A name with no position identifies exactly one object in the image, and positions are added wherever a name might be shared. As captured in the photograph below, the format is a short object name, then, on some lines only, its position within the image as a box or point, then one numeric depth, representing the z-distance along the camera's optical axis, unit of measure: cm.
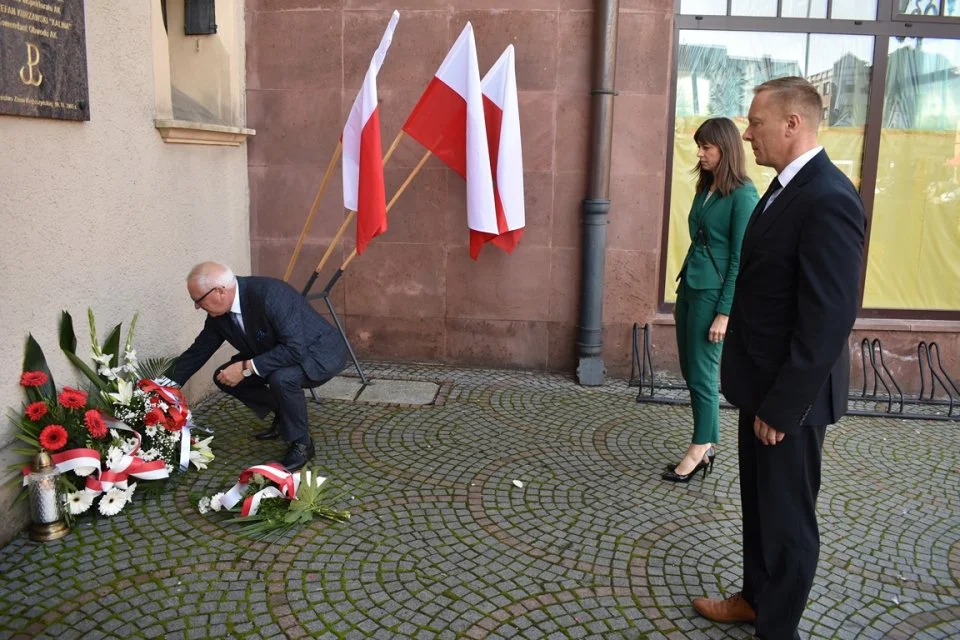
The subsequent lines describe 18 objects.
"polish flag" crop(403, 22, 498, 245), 555
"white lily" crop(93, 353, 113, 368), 428
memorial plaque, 354
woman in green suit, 407
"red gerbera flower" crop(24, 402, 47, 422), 361
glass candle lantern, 359
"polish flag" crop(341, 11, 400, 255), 512
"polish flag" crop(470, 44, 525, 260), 580
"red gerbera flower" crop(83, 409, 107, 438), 376
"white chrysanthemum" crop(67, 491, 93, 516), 369
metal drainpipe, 604
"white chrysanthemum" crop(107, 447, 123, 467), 382
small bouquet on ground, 377
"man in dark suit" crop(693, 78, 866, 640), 249
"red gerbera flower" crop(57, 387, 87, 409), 372
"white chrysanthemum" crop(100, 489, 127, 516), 376
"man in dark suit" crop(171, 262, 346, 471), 436
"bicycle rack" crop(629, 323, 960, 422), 591
